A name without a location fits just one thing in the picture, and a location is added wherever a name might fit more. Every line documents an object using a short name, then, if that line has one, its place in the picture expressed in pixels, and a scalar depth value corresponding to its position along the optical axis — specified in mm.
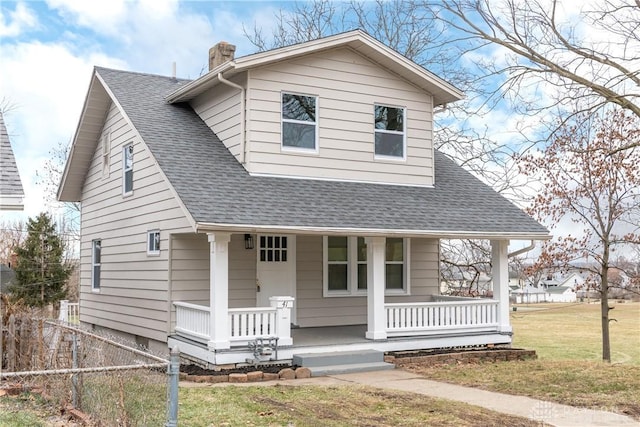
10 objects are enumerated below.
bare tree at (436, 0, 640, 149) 9609
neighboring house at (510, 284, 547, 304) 82862
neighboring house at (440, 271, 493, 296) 23130
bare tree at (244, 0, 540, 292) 22609
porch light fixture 13664
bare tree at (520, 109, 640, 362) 16562
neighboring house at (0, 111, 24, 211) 10852
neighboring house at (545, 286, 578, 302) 94625
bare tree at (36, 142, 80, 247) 30531
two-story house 12031
